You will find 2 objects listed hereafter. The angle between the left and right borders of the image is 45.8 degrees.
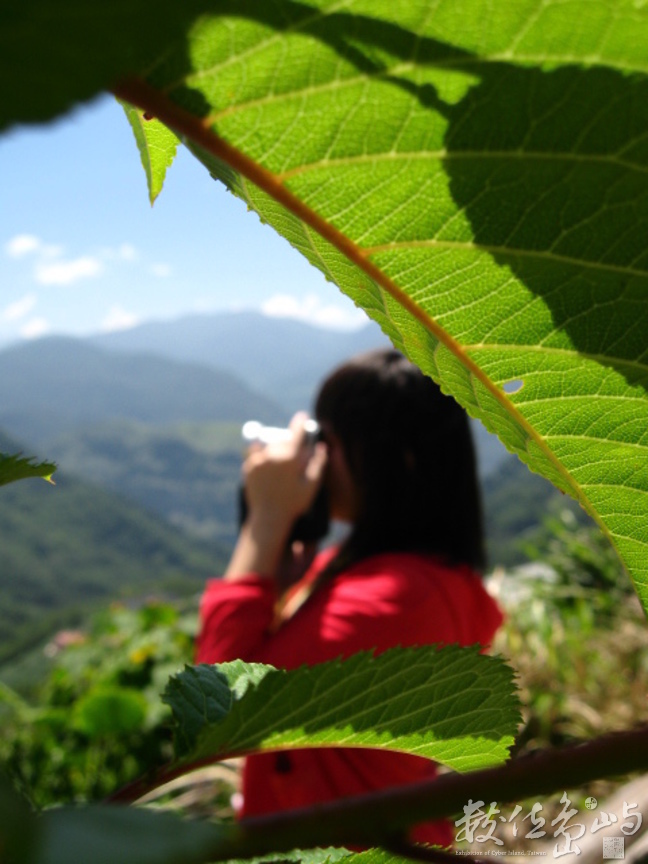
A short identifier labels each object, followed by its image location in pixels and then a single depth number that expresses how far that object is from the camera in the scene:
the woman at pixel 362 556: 1.25
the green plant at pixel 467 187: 0.22
